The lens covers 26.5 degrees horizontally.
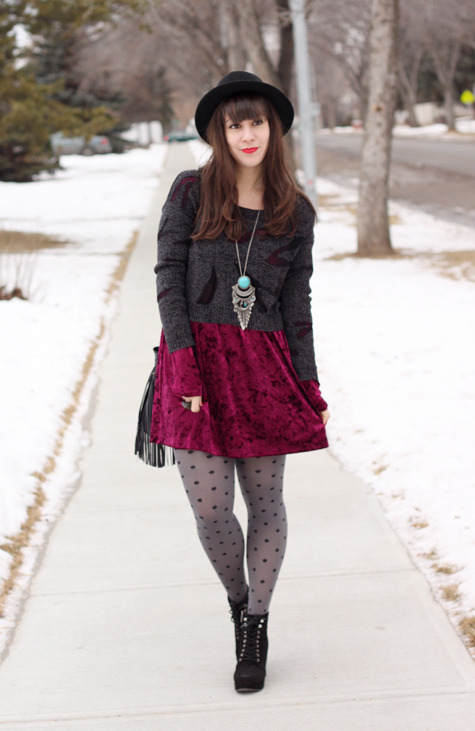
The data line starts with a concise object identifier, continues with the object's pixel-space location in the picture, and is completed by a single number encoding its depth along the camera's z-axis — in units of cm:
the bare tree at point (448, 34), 5072
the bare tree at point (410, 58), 5716
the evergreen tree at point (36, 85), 1535
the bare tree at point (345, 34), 3825
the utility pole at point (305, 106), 1688
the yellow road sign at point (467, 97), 6028
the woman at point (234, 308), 290
